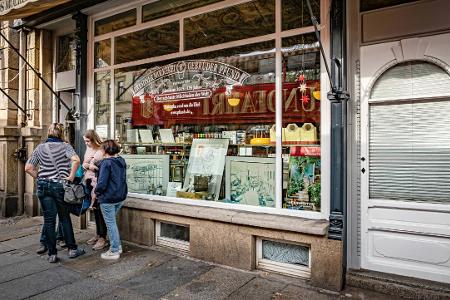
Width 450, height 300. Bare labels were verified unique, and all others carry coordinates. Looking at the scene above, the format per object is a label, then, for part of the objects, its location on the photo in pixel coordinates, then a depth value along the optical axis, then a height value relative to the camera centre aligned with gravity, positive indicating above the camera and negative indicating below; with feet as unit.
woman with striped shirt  16.55 -1.15
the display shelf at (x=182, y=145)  15.58 +0.30
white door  12.85 -0.66
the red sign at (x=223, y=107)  15.89 +2.34
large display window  15.76 +2.21
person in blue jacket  16.31 -1.84
